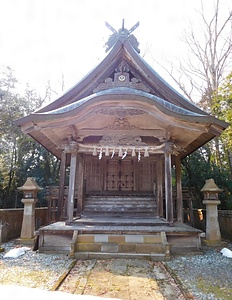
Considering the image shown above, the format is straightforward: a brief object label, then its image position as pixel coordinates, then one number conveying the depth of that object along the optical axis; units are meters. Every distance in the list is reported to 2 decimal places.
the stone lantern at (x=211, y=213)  7.00
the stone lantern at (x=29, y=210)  7.17
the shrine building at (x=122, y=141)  6.43
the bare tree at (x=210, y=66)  17.75
